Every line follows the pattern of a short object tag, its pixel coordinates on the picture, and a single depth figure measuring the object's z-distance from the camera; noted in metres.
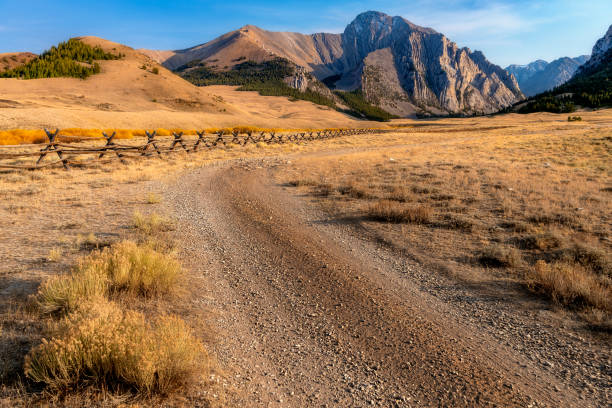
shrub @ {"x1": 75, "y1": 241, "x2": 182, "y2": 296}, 4.79
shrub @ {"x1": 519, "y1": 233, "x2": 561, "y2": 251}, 7.14
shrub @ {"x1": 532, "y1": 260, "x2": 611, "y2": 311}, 4.76
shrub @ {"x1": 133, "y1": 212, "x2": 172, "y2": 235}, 8.00
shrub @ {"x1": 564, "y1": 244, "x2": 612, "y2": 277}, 5.89
